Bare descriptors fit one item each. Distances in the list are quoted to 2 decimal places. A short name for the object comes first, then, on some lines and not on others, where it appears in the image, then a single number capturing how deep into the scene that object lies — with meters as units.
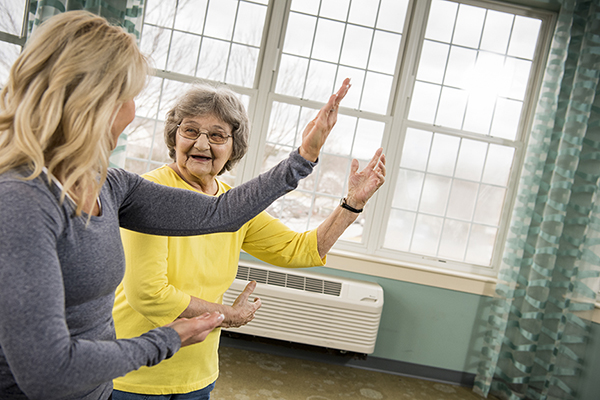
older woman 1.04
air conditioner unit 2.85
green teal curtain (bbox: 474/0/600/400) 2.86
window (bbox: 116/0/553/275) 3.12
